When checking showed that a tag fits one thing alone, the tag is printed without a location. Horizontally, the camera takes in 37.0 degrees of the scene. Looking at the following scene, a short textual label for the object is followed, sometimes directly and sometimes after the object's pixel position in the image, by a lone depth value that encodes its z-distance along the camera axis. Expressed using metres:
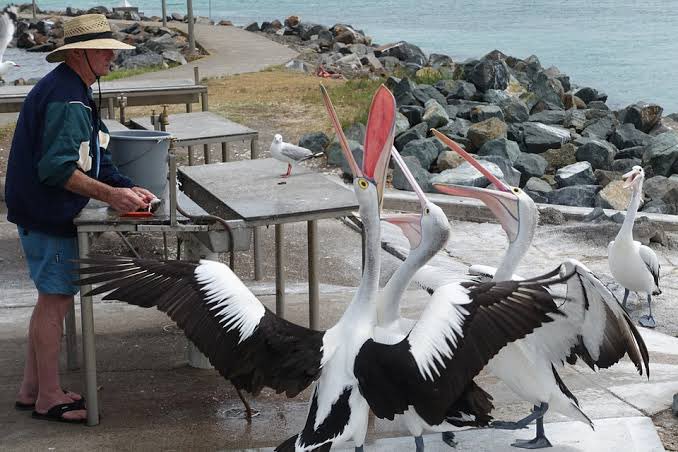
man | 4.38
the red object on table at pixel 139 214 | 4.46
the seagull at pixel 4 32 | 11.81
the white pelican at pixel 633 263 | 6.56
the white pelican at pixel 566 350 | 4.32
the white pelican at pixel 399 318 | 4.17
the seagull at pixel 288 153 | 5.86
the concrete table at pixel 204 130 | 6.63
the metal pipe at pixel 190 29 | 22.00
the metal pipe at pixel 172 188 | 4.38
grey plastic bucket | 4.77
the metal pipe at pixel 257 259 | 6.87
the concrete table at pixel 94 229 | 4.39
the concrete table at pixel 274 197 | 4.79
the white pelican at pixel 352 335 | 3.84
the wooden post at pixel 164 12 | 28.84
